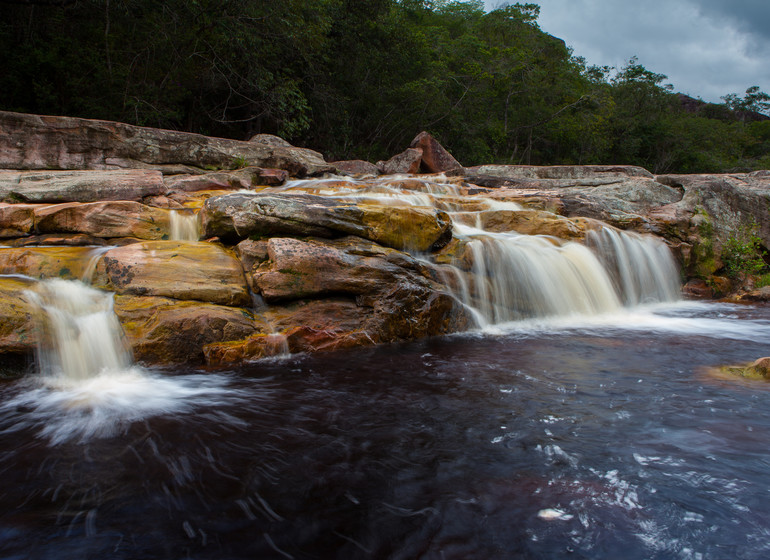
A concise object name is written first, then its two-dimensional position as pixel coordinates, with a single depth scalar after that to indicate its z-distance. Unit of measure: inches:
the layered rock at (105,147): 358.3
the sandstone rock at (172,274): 195.8
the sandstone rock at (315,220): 235.8
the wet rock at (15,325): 157.8
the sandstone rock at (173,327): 175.8
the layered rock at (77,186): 290.0
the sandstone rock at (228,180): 367.9
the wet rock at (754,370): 159.2
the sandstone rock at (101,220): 240.1
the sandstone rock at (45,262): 196.5
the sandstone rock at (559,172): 563.7
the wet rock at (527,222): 335.3
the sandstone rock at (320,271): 209.8
